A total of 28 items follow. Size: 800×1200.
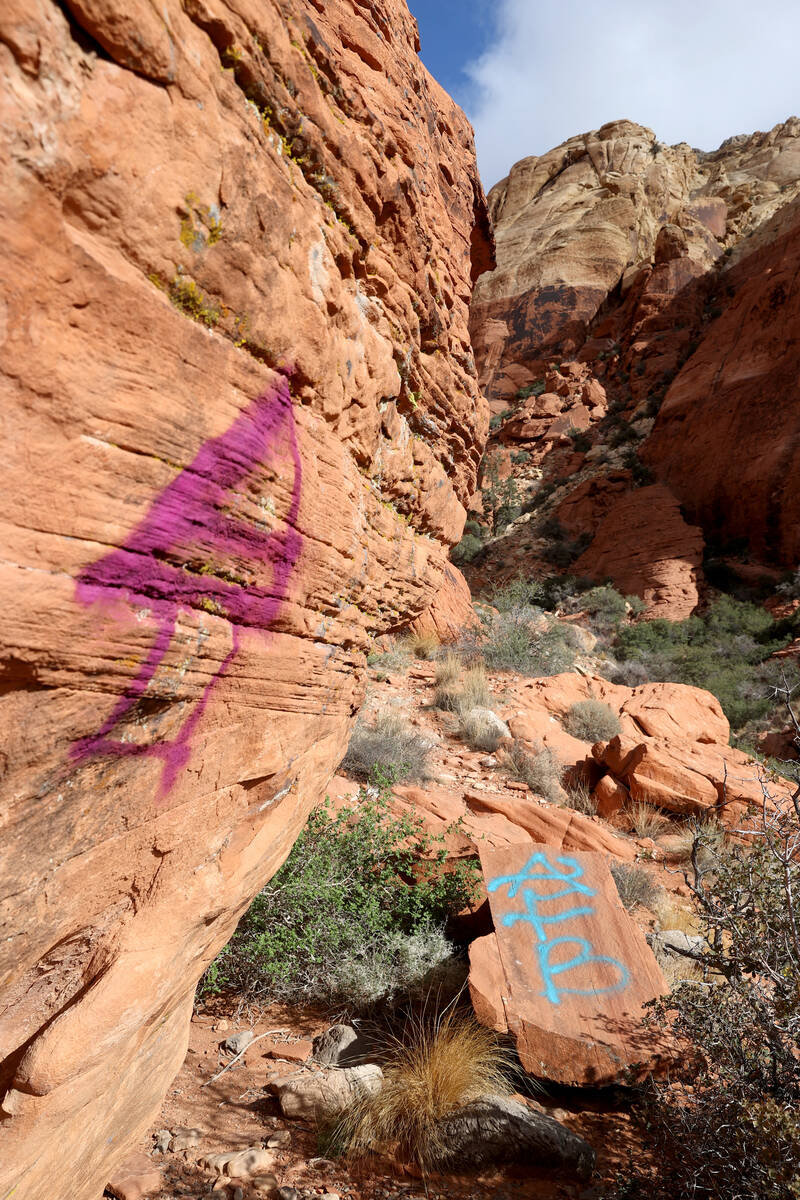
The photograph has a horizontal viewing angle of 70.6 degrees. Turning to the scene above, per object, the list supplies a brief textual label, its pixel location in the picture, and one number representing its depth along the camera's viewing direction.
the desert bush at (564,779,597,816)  6.39
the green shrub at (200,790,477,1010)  3.36
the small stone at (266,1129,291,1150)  2.45
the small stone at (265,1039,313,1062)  2.99
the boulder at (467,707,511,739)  7.09
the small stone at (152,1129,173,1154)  2.36
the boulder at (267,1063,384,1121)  2.61
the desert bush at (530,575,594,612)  16.56
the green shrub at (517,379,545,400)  28.67
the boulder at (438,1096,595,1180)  2.46
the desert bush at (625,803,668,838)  5.88
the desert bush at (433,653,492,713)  7.66
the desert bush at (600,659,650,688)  11.69
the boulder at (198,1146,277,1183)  2.25
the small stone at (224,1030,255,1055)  3.00
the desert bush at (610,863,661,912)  4.75
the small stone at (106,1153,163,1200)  2.11
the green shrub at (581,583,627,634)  15.15
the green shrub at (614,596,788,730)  10.97
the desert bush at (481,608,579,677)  9.79
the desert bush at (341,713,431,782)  5.46
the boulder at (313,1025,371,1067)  2.97
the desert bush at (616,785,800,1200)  2.06
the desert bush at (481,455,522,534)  23.64
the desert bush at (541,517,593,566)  20.02
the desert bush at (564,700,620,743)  7.71
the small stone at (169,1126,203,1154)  2.37
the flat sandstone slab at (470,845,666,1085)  2.97
